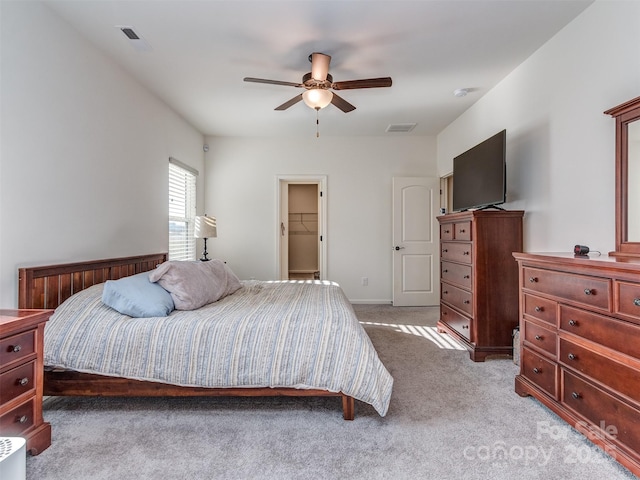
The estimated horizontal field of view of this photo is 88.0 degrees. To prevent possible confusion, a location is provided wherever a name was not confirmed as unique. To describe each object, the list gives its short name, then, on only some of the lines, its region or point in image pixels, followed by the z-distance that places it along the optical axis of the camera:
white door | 5.10
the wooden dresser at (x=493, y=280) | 2.92
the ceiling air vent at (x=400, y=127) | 4.67
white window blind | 4.22
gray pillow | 2.30
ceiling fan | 2.65
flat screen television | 2.98
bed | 1.91
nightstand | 1.48
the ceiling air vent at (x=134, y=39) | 2.46
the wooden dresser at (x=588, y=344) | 1.46
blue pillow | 2.09
